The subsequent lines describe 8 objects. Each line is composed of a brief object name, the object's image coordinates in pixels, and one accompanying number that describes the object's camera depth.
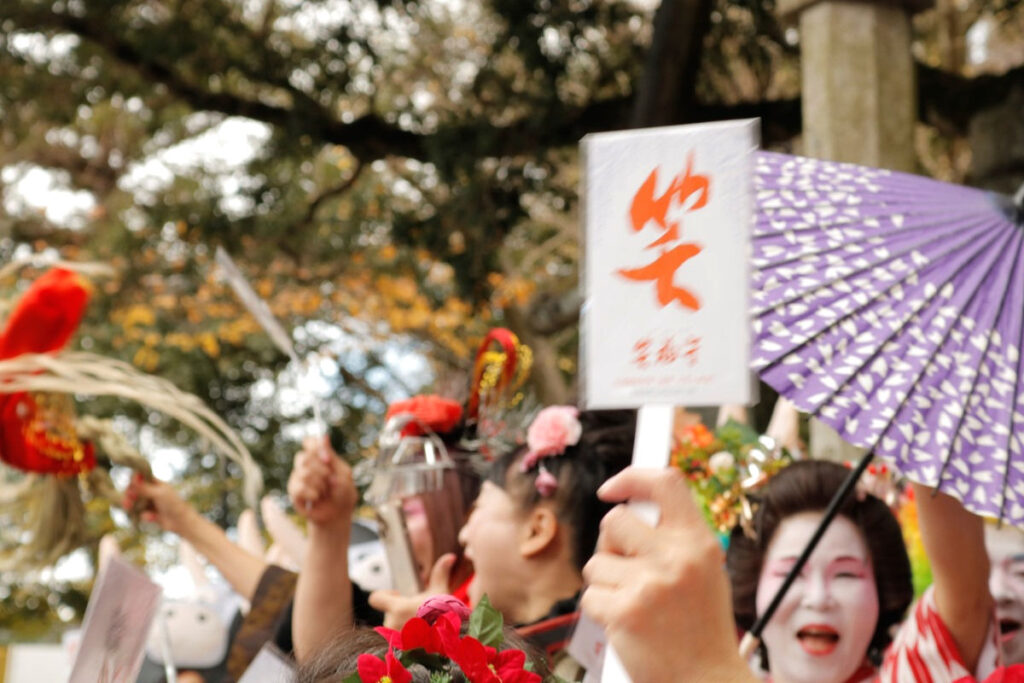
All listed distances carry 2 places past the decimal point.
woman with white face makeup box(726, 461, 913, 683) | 2.12
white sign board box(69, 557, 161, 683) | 1.47
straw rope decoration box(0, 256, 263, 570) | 2.70
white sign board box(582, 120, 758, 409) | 1.07
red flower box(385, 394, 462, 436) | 2.62
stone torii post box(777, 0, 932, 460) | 3.34
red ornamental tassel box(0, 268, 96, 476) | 2.81
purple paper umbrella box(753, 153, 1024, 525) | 1.55
